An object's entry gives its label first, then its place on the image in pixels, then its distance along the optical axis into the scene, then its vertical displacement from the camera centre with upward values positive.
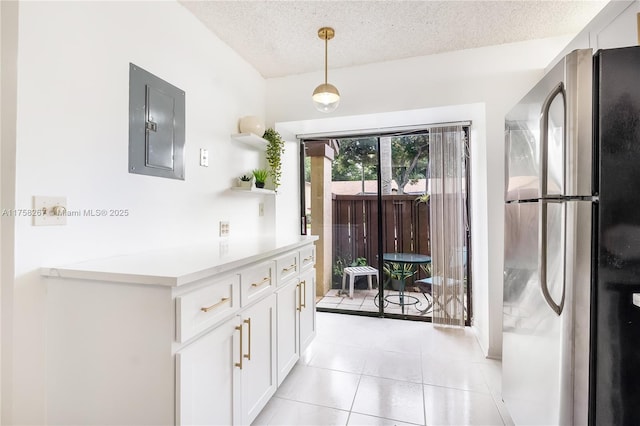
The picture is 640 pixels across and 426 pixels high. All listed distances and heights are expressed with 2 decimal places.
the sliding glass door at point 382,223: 3.16 -0.10
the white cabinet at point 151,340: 1.02 -0.48
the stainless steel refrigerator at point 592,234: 0.97 -0.07
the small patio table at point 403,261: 3.15 -0.50
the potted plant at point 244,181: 2.37 +0.26
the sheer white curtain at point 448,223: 2.87 -0.09
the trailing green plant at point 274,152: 2.72 +0.57
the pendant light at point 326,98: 1.91 +0.76
